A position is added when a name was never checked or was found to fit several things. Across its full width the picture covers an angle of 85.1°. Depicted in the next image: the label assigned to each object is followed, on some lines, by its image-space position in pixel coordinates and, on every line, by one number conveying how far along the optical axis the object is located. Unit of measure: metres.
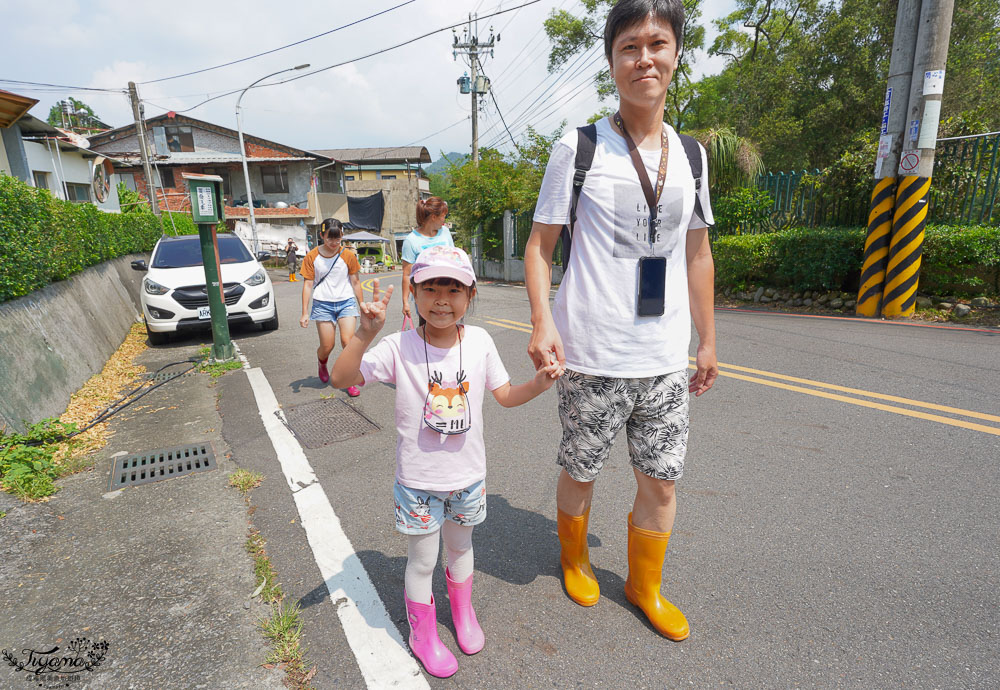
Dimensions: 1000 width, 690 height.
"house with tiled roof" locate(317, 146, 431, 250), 43.66
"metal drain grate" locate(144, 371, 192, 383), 6.13
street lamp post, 27.51
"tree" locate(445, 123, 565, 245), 20.98
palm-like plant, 11.40
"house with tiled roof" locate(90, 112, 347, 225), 33.25
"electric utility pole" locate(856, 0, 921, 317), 7.65
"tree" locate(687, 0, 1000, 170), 19.55
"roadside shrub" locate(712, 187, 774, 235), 11.12
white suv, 7.88
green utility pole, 6.17
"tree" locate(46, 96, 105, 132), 40.04
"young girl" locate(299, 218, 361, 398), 5.34
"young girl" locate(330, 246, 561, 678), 1.92
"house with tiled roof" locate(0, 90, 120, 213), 11.84
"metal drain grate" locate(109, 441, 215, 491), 3.60
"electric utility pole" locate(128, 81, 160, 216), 20.64
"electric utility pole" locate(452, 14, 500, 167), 24.47
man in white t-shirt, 1.93
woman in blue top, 4.83
